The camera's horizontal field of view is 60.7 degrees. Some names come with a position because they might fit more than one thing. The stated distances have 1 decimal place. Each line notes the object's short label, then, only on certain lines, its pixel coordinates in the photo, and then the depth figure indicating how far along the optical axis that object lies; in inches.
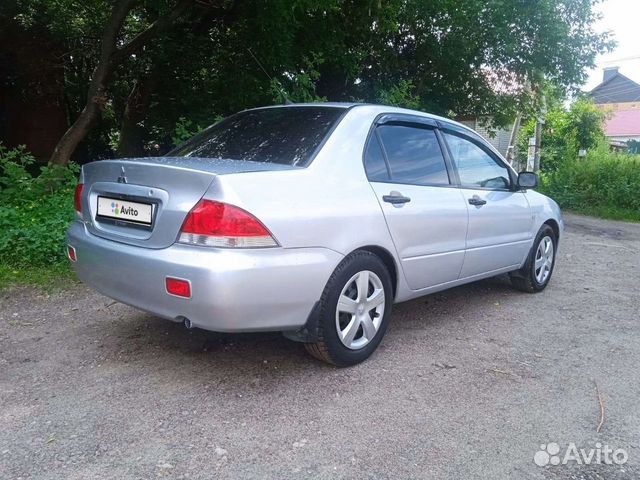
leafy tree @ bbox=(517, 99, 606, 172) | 984.6
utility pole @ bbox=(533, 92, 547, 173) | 689.7
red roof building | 1898.9
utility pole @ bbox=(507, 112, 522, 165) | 941.8
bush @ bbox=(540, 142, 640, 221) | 521.3
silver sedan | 109.5
